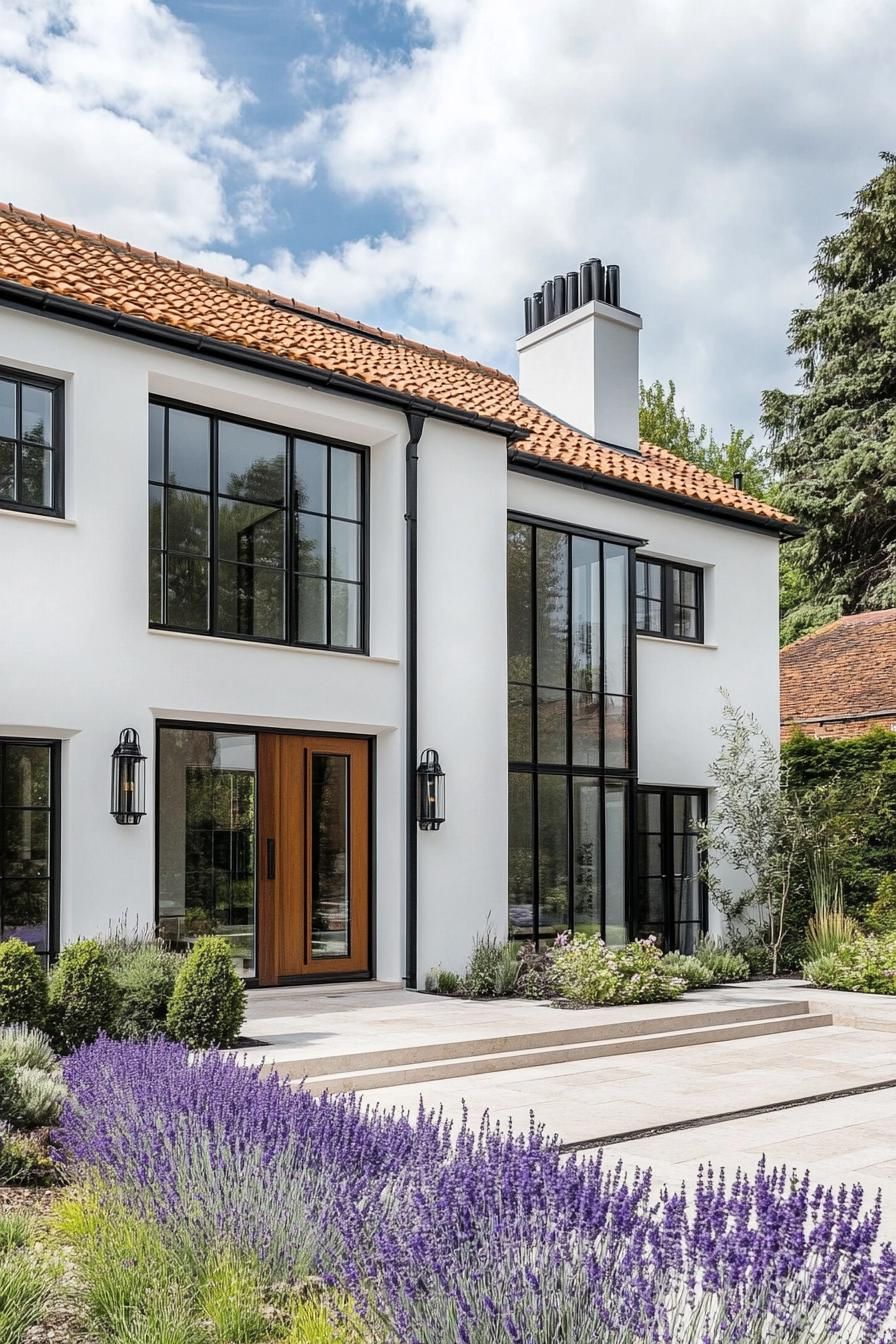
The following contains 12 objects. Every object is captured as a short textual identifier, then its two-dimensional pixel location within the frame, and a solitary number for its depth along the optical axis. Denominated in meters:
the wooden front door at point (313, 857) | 11.70
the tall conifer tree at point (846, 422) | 28.39
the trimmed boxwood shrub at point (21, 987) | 7.45
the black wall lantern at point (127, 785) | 10.11
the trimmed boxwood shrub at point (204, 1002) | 8.11
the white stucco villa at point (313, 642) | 10.11
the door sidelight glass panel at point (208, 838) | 10.93
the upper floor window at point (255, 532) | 11.26
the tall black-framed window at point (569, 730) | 13.48
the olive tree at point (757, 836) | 14.76
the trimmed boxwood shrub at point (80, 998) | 7.75
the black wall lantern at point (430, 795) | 12.16
